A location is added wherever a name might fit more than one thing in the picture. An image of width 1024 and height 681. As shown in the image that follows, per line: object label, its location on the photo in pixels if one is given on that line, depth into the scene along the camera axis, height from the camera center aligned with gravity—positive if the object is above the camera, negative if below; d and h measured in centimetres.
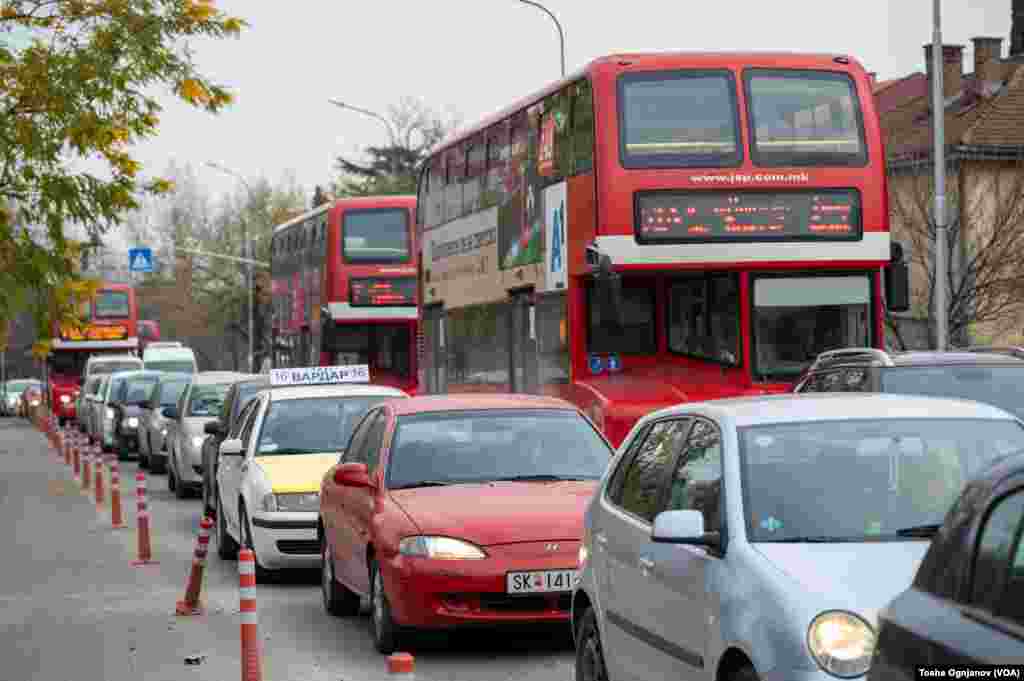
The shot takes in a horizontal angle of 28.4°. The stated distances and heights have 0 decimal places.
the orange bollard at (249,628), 942 -139
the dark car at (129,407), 4034 -144
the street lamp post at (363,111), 5204 +566
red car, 1123 -108
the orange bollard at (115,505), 2277 -195
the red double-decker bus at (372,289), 3372 +66
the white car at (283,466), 1573 -110
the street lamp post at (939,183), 2823 +187
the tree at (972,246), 3662 +130
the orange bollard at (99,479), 2688 -192
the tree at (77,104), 2306 +268
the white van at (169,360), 6262 -84
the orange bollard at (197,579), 1327 -170
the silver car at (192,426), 2725 -127
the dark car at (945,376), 1470 -44
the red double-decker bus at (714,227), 1823 +85
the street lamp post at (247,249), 6900 +345
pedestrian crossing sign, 8381 +312
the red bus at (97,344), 6431 -30
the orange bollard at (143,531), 1828 -180
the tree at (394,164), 9794 +836
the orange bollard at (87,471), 3158 -216
